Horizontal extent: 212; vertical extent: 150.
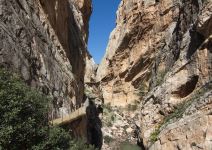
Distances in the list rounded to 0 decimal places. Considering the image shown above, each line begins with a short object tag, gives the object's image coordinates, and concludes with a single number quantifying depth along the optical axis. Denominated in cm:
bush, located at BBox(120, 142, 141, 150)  2174
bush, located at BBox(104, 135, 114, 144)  2198
